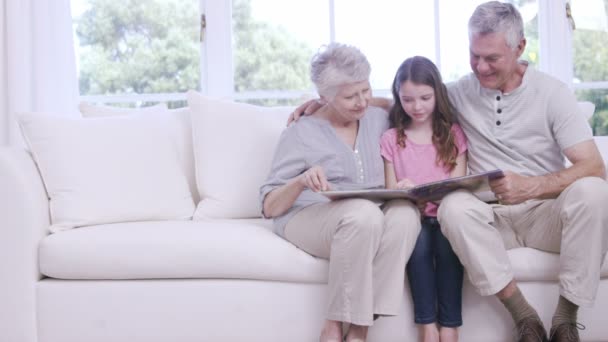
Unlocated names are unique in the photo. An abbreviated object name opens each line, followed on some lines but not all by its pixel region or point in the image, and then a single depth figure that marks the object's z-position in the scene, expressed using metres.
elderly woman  2.15
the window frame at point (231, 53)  3.98
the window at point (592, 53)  4.00
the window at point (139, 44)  4.12
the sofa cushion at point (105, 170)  2.62
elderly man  2.13
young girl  2.27
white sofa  2.26
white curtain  3.90
